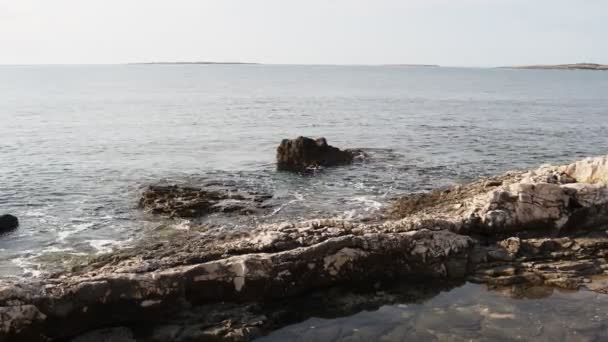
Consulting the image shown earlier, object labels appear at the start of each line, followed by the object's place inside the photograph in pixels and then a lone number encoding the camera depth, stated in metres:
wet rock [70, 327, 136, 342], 12.09
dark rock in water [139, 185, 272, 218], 23.98
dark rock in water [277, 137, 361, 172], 34.41
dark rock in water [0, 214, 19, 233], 21.95
